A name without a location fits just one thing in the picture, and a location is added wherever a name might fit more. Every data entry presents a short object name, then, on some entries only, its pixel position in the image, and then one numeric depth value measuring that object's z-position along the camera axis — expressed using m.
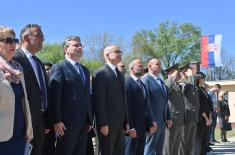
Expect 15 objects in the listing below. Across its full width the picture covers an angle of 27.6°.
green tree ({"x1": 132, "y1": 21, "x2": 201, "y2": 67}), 74.94
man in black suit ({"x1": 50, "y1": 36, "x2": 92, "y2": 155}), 6.04
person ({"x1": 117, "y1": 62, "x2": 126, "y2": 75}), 9.20
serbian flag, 32.31
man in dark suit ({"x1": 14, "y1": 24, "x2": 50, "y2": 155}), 5.45
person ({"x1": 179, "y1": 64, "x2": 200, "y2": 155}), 10.23
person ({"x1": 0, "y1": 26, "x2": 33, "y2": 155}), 4.55
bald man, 6.72
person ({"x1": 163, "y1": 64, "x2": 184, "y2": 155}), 9.74
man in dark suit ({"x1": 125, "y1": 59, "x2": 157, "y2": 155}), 7.85
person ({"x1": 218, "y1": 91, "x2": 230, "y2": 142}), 18.27
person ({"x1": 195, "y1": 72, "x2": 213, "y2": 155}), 11.30
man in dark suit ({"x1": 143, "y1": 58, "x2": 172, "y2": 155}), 8.46
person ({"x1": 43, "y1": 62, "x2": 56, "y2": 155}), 6.17
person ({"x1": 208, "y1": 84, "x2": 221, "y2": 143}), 17.32
